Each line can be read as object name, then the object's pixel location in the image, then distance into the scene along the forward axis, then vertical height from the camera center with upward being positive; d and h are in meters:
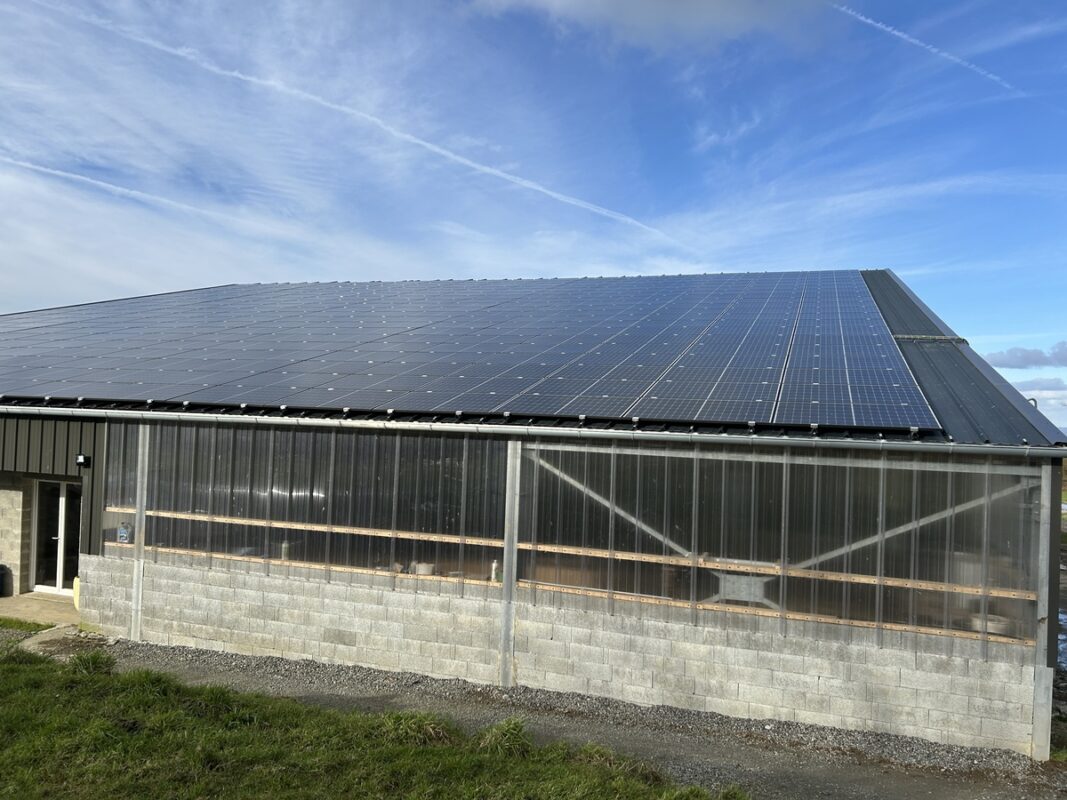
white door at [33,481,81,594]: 17.67 -3.61
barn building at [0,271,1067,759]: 9.89 -1.81
